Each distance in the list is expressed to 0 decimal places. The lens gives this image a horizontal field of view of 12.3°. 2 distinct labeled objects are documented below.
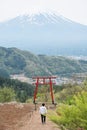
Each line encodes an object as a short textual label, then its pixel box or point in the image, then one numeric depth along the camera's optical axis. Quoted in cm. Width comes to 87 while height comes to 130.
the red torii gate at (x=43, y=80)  3847
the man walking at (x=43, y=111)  3019
